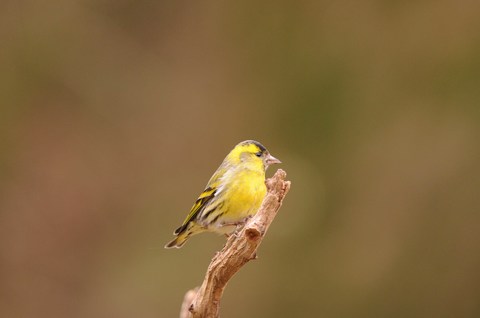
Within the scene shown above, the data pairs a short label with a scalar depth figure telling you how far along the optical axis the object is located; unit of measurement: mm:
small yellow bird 8094
